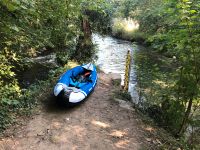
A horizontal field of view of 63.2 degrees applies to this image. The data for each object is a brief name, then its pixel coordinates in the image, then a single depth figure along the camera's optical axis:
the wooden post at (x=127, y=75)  5.56
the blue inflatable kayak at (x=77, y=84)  4.36
